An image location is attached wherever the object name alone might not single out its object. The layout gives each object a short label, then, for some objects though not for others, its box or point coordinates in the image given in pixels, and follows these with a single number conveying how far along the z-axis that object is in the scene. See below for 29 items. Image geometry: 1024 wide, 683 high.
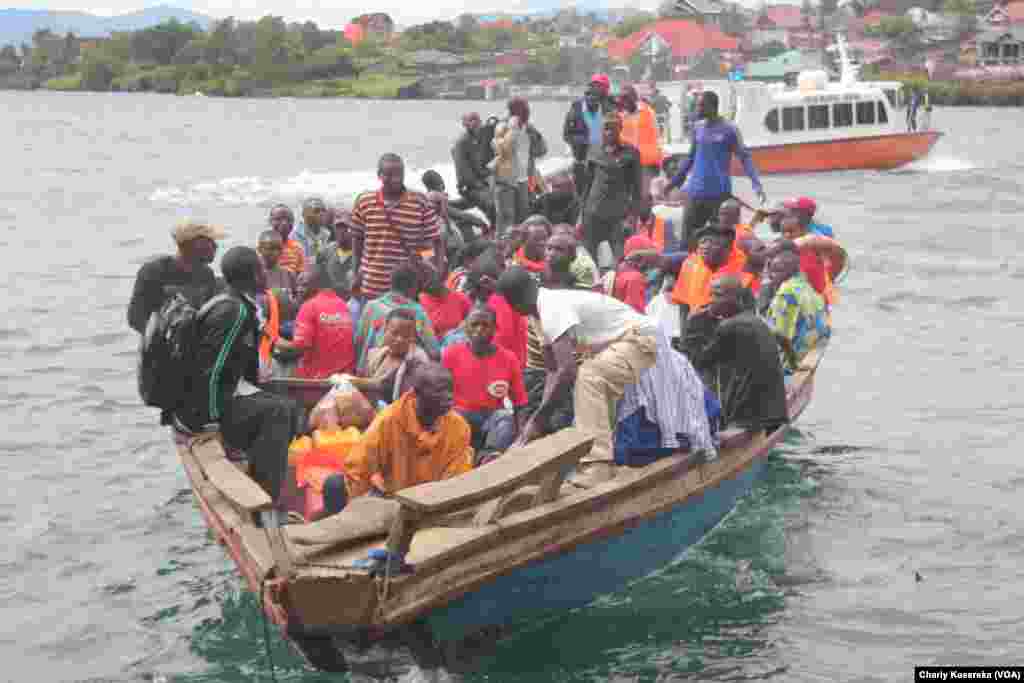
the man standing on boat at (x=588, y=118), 15.94
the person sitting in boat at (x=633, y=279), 11.23
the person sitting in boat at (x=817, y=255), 12.41
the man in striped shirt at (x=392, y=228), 11.59
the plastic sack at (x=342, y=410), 9.70
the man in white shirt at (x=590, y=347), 8.15
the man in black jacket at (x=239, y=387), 8.14
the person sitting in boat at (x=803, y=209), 12.88
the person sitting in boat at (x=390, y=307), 10.32
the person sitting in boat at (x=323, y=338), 10.76
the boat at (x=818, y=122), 37.53
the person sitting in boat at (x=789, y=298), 11.55
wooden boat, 6.94
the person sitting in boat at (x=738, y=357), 9.45
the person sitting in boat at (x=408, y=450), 8.22
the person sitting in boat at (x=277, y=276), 12.07
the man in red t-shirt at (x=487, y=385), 9.27
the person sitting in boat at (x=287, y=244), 13.38
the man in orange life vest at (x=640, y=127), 16.28
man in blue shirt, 14.09
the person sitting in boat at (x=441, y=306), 11.07
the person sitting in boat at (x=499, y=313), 10.20
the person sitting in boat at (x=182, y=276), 8.77
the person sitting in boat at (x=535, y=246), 11.24
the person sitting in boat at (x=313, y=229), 14.16
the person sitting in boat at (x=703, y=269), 11.30
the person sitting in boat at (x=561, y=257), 8.77
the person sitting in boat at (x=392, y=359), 9.60
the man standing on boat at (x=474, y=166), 15.81
